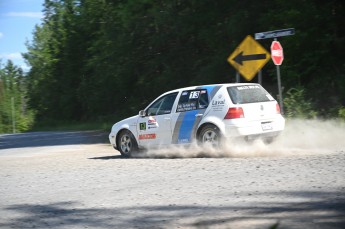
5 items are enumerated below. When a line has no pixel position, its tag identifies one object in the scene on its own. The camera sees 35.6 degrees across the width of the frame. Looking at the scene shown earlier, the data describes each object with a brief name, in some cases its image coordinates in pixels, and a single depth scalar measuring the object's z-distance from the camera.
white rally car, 12.39
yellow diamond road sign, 16.61
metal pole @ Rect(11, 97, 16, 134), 71.96
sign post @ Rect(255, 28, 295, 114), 15.62
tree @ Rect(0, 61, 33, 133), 75.06
